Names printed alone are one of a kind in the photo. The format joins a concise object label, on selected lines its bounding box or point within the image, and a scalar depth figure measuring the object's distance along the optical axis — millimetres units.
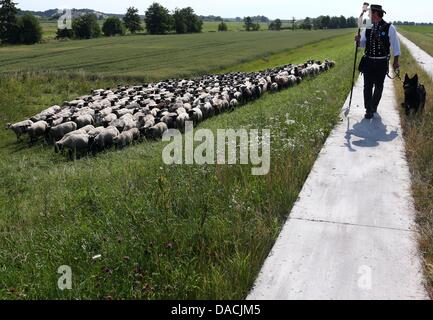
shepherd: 9039
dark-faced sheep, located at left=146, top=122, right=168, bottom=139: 13438
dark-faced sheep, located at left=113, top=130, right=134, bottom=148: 12539
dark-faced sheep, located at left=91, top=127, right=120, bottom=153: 12508
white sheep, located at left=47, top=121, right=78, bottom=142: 13812
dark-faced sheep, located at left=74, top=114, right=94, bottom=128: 14508
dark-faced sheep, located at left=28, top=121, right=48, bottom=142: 14047
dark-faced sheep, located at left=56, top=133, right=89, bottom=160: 12227
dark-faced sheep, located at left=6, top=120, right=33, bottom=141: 14359
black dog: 9562
